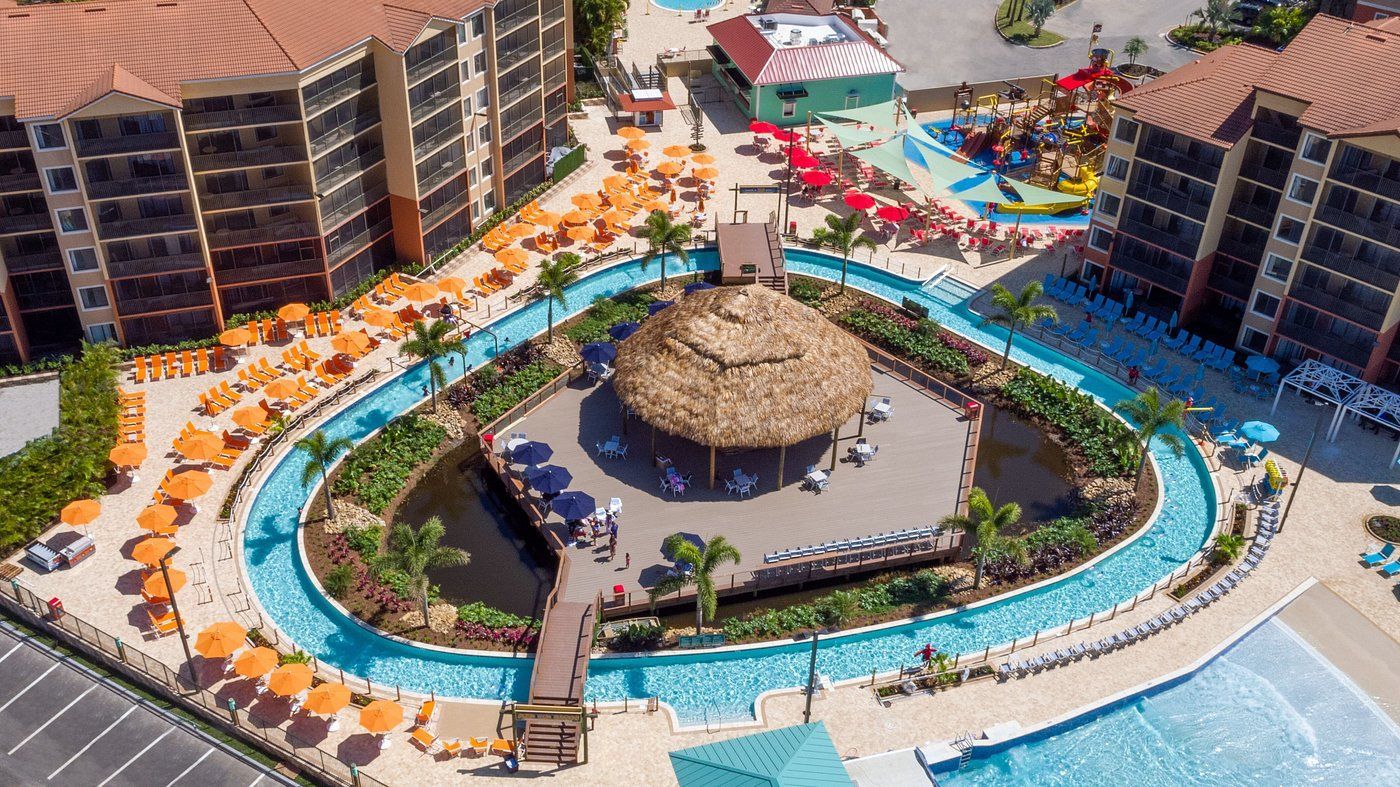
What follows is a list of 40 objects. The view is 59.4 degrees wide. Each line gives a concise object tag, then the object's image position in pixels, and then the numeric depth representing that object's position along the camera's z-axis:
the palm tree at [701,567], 46.72
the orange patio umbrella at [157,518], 50.22
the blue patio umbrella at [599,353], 60.34
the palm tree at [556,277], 63.75
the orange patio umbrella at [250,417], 56.31
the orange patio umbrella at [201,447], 53.94
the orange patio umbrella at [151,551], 48.69
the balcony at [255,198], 61.25
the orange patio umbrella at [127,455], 53.66
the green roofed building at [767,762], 37.62
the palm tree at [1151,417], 54.38
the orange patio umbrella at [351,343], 60.88
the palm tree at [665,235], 67.81
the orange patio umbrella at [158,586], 47.50
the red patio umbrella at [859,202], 75.75
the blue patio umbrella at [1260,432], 56.22
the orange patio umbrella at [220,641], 44.59
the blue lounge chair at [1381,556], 51.97
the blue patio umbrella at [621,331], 63.16
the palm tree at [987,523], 48.78
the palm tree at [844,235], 68.62
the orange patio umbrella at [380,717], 42.25
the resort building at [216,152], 56.81
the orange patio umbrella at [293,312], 63.44
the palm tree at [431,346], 57.97
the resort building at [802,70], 86.38
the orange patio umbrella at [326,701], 42.75
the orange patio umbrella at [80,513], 50.19
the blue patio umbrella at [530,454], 54.28
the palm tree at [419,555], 46.88
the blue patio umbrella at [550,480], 52.22
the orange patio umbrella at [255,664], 43.94
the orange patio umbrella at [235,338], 61.38
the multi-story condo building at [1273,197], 57.44
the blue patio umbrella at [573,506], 50.88
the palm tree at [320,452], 51.75
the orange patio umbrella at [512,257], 69.69
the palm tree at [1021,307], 61.53
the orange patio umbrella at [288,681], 43.31
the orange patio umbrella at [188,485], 51.84
